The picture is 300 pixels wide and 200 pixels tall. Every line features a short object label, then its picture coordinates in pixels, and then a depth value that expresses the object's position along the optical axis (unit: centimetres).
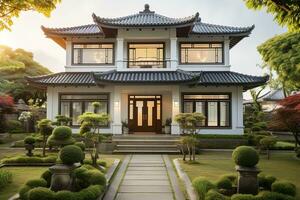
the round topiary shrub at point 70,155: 580
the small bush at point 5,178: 667
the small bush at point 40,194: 507
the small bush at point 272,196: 508
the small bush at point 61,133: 844
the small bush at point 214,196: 507
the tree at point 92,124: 896
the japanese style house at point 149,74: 1527
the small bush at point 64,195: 510
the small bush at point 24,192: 536
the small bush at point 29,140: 1104
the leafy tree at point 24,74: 2501
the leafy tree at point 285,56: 1594
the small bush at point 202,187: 549
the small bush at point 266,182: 622
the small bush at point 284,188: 548
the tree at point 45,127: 1156
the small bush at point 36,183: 571
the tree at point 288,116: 1096
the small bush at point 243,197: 502
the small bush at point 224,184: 594
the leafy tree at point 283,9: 549
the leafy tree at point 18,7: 660
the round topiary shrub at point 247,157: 570
